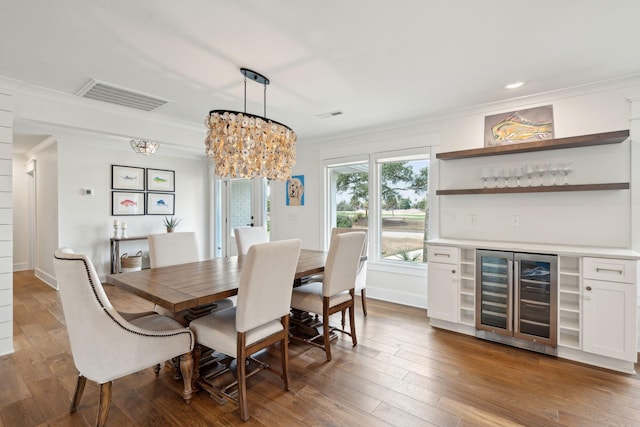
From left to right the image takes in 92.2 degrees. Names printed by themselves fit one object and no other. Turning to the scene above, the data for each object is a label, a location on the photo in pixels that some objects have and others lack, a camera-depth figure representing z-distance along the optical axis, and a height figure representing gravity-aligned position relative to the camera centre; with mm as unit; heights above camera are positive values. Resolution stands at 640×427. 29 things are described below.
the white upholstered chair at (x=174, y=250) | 2861 -388
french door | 5605 +49
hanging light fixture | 2402 +551
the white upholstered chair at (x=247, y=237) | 3676 -328
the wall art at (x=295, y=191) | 5078 +331
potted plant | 5772 -224
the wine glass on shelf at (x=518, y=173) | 3198 +396
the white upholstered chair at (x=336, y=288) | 2588 -687
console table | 5109 -693
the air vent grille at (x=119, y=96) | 2840 +1139
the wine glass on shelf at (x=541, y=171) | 3027 +398
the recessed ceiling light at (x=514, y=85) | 2818 +1173
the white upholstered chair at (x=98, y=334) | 1591 -683
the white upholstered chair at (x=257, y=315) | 1860 -684
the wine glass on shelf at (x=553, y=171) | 2972 +391
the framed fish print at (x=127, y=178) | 5293 +573
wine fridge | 2707 -817
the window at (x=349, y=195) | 4574 +250
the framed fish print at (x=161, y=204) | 5762 +125
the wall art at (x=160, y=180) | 5746 +582
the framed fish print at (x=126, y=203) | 5316 +128
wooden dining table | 1842 -510
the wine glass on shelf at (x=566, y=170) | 2930 +393
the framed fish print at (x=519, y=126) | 3100 +892
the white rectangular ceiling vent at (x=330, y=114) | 3660 +1173
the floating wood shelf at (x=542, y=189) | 2661 +217
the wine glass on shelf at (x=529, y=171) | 3064 +399
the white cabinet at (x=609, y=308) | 2380 -770
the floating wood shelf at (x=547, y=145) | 2625 +627
